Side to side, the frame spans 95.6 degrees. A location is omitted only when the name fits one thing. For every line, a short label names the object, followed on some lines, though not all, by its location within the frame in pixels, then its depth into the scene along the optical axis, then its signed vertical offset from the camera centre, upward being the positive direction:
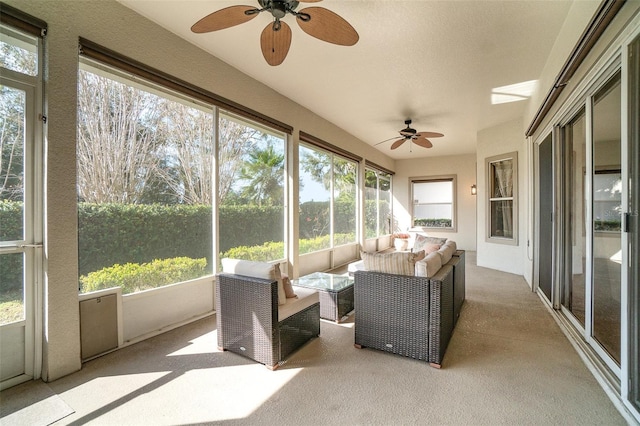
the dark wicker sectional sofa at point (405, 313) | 2.29 -0.85
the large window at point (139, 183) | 2.50 +0.29
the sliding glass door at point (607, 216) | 1.98 -0.03
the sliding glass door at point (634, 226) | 1.66 -0.09
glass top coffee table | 3.23 -0.96
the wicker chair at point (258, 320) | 2.28 -0.90
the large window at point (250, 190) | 3.73 +0.31
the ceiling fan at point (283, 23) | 2.04 +1.41
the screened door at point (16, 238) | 2.02 -0.18
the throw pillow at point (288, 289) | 2.69 -0.72
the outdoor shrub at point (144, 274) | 2.54 -0.61
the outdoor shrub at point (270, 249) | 3.89 -0.58
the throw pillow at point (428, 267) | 2.37 -0.46
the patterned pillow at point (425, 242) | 4.29 -0.48
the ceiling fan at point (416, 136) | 5.02 +1.37
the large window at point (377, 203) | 8.05 +0.25
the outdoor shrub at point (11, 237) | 2.02 -0.17
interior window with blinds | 9.27 +0.34
